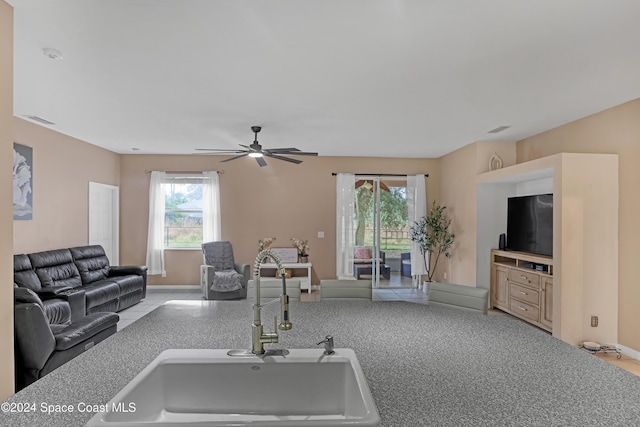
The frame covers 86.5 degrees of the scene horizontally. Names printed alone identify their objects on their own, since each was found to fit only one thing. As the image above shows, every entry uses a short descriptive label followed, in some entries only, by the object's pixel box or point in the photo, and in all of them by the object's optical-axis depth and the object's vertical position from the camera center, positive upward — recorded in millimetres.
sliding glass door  6922 -120
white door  5875 -31
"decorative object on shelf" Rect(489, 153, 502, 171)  5297 +903
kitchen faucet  1224 -359
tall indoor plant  6359 -328
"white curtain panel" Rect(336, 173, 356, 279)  6758 -102
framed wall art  4225 +414
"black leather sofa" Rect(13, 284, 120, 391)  2285 -917
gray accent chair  5621 -971
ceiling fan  4181 +826
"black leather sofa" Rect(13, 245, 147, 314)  3979 -851
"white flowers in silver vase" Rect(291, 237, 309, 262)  6625 -631
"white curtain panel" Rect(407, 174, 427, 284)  6836 +257
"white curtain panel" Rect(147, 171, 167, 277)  6543 -215
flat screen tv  4422 -55
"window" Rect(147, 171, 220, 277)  6562 +76
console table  6426 -967
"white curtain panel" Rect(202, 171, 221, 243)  6590 +107
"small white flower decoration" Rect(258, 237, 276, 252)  6582 -491
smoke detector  2504 +1213
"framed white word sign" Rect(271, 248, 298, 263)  6691 -725
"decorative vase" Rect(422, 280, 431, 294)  6427 -1302
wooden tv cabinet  4160 -899
